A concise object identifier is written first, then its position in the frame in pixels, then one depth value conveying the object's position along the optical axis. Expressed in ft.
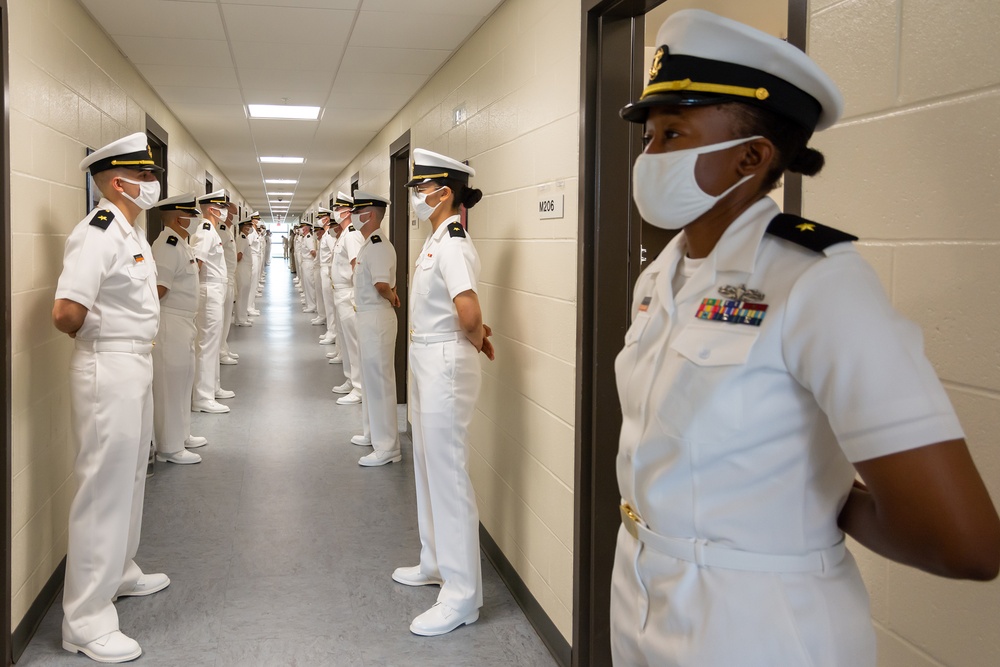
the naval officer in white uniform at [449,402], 10.89
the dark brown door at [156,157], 20.31
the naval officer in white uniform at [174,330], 16.76
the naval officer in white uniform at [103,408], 9.87
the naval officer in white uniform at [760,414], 3.37
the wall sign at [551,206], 10.11
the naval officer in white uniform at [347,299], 24.59
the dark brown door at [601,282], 9.13
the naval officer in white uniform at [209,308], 23.94
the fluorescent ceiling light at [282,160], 39.60
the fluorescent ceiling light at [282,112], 23.80
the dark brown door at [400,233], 23.84
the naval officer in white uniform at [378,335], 18.24
